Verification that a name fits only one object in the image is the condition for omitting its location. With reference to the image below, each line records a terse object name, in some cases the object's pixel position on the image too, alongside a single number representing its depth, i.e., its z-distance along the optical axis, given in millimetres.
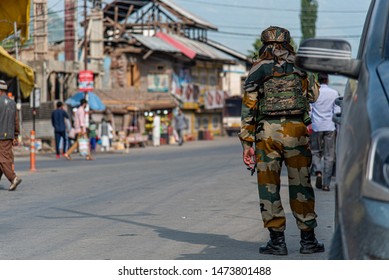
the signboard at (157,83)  61800
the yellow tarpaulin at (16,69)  31891
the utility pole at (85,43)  44812
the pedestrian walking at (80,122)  32781
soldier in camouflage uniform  7789
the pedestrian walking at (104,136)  41156
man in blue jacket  34031
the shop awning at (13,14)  31672
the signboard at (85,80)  40375
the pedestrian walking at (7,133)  16188
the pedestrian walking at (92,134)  39406
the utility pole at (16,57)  32125
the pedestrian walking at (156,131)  51375
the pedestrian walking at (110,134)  41719
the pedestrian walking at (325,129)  15406
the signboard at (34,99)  36188
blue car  4031
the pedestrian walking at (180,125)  52562
